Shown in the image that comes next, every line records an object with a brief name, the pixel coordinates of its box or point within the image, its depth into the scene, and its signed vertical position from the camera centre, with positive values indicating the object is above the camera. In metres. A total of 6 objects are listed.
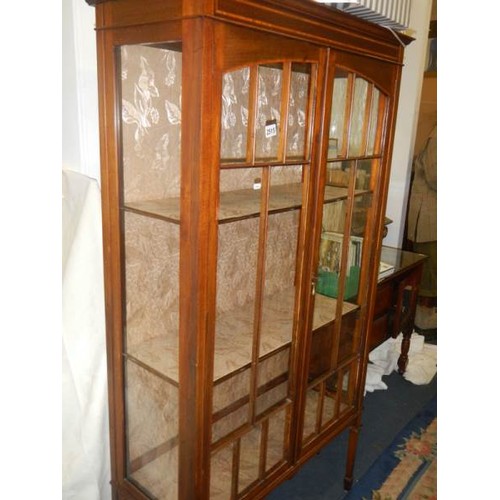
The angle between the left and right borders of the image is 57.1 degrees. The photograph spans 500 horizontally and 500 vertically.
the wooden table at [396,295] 2.24 -0.71
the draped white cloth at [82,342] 1.30 -0.59
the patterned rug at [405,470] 2.02 -1.46
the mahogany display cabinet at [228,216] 1.01 -0.19
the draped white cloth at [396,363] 2.90 -1.36
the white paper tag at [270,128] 1.17 +0.04
